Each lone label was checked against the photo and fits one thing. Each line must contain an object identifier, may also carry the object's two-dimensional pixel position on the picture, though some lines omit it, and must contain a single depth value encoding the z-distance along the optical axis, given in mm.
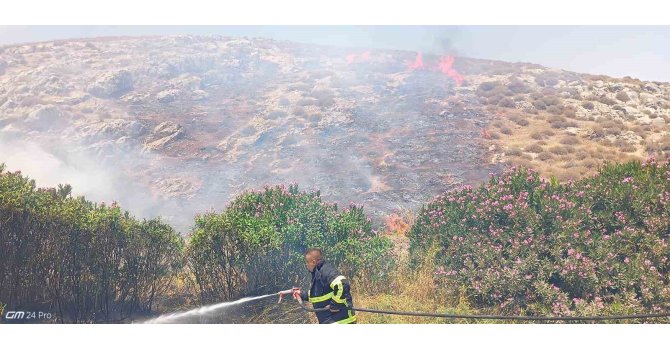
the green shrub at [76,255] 7812
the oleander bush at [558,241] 8047
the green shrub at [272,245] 8539
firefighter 6035
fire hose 5955
